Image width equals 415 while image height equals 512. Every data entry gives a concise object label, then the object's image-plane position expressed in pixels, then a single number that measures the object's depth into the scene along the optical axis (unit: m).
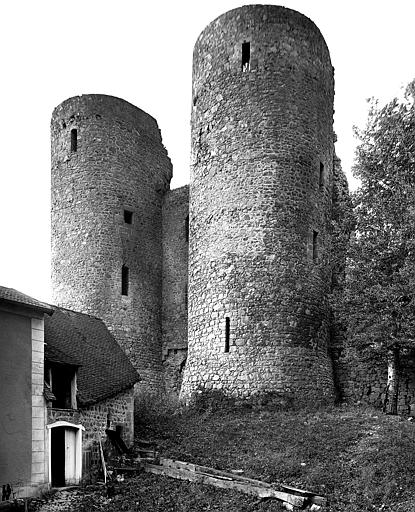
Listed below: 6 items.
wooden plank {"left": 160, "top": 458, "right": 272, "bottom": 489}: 13.95
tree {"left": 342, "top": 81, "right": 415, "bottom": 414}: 18.12
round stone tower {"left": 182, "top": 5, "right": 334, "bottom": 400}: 20.61
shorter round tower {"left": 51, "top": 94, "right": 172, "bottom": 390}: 25.66
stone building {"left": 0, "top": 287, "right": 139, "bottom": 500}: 13.85
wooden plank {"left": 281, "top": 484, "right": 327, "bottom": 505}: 12.73
